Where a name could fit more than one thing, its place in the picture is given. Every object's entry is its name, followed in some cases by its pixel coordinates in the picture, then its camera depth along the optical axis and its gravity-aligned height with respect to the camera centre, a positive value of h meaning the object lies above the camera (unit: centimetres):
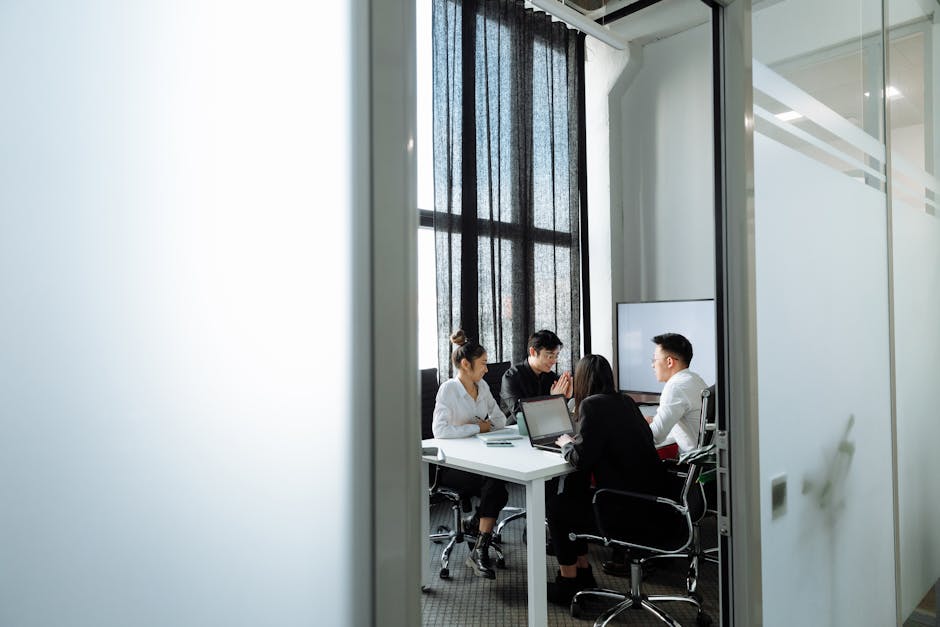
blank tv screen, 475 -4
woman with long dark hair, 286 -54
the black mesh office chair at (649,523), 275 -87
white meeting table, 267 -65
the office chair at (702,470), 278 -64
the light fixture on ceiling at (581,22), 395 +214
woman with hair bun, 353 -55
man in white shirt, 329 -35
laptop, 329 -49
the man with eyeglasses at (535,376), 432 -33
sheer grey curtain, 441 +117
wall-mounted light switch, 171 -47
